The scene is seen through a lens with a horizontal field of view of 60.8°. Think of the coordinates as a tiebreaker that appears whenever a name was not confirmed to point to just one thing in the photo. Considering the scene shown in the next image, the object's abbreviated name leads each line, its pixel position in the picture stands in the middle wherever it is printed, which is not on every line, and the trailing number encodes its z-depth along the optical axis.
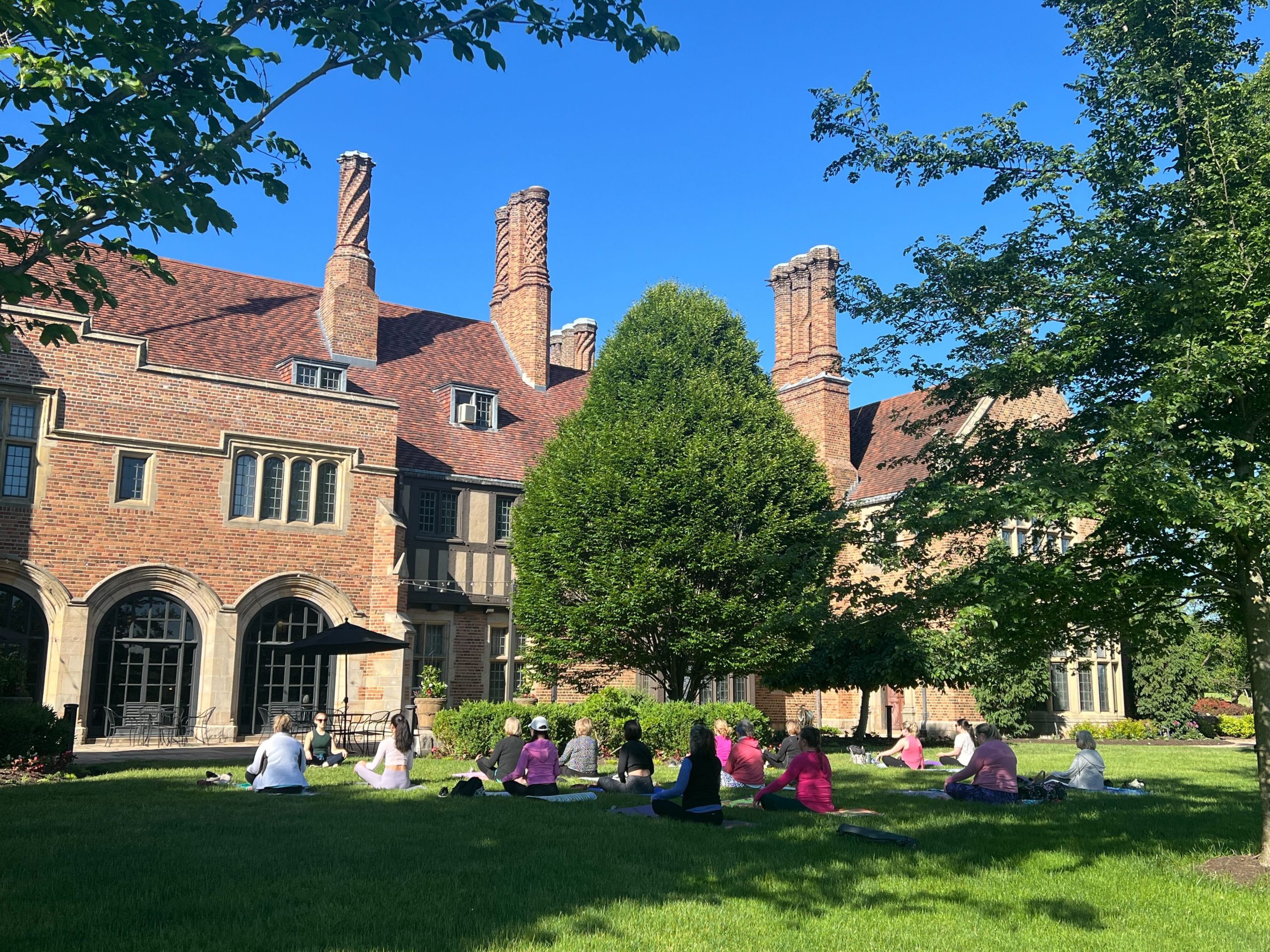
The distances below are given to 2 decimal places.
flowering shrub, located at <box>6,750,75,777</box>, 16.08
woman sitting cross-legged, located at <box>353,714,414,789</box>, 14.37
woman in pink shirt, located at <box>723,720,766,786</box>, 15.64
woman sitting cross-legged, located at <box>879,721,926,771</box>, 20.30
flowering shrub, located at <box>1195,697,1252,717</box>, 35.97
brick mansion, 23.14
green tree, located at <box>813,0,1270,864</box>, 9.07
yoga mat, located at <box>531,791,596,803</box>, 13.48
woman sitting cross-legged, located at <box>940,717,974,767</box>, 18.61
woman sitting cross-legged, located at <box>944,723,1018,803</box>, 13.95
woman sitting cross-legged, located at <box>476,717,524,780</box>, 14.59
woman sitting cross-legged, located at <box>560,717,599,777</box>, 16.52
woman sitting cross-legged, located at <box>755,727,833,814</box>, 12.60
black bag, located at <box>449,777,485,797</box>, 13.82
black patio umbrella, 21.09
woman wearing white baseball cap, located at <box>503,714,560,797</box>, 13.88
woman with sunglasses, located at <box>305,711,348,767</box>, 18.42
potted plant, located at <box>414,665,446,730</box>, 23.92
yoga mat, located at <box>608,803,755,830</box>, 12.14
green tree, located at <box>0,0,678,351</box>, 7.32
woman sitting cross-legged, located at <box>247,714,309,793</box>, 13.80
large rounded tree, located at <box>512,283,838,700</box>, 23.97
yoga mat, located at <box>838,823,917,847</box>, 10.12
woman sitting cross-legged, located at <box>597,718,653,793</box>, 14.18
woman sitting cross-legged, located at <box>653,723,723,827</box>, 11.39
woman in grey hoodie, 16.02
